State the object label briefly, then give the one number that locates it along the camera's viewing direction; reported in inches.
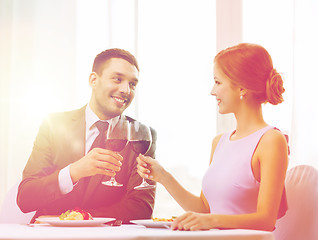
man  78.5
